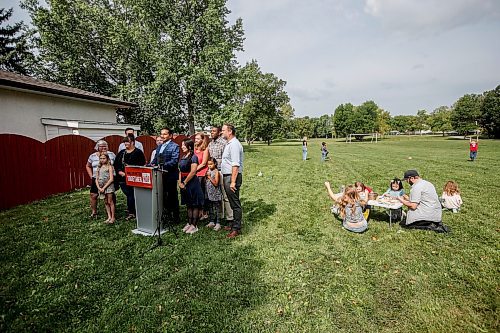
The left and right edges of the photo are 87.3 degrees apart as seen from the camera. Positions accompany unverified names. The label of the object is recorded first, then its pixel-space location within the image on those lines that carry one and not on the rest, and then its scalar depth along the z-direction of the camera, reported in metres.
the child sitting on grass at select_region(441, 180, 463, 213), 6.89
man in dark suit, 5.56
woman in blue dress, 5.48
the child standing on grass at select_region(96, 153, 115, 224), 5.97
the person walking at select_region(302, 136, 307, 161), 21.34
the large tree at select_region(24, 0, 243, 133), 21.66
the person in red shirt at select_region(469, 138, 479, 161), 18.02
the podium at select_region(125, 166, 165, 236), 5.19
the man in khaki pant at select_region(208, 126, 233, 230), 5.97
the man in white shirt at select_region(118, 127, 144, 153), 6.27
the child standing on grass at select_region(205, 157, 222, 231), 5.70
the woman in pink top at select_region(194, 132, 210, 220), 5.68
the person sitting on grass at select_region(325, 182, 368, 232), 5.66
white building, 11.12
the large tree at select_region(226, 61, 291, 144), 48.81
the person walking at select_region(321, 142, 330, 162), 20.34
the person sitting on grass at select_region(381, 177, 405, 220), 6.27
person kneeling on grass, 5.46
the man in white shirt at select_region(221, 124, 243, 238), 5.02
